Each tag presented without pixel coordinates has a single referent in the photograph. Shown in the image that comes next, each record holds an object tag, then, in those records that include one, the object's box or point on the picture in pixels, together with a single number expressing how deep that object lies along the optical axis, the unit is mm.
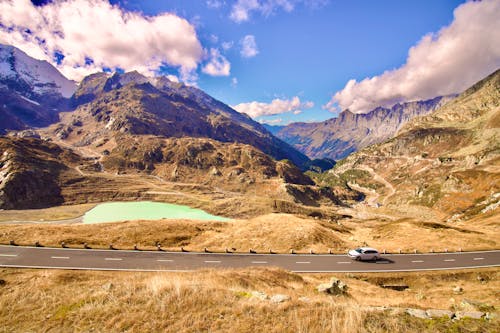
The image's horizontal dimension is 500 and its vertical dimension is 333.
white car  33344
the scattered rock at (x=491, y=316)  9391
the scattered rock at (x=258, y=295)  10955
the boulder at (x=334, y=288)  18391
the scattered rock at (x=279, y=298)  10394
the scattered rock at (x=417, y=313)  9562
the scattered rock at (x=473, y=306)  13730
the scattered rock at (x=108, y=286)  10609
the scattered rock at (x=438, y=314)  9897
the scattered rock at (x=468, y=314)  9602
